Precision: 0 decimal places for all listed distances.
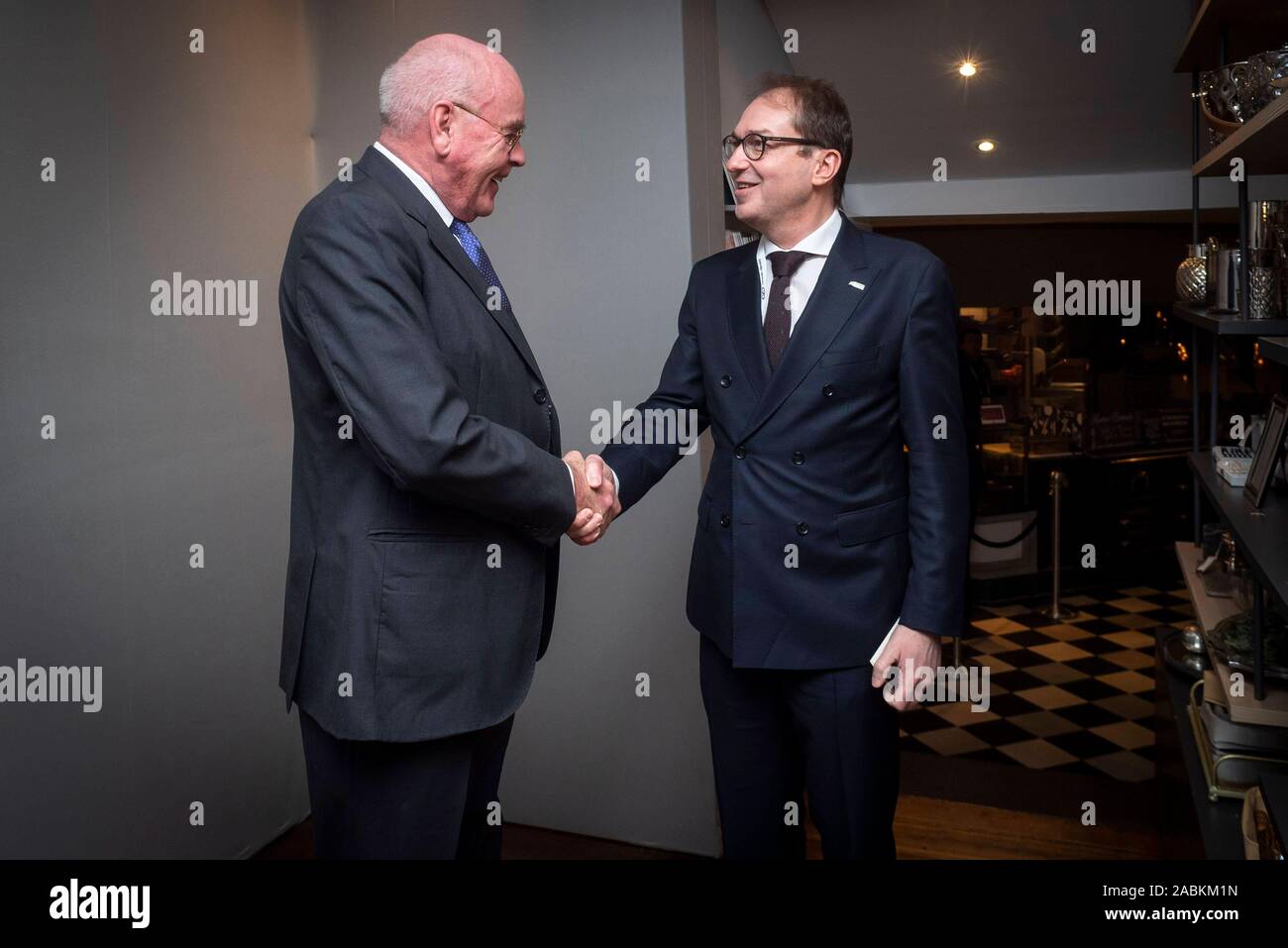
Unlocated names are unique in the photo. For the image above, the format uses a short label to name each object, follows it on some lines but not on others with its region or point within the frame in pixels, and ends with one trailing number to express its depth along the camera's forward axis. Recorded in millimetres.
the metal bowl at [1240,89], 2441
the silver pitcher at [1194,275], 3141
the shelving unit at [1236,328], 2002
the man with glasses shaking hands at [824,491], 1945
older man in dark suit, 1551
